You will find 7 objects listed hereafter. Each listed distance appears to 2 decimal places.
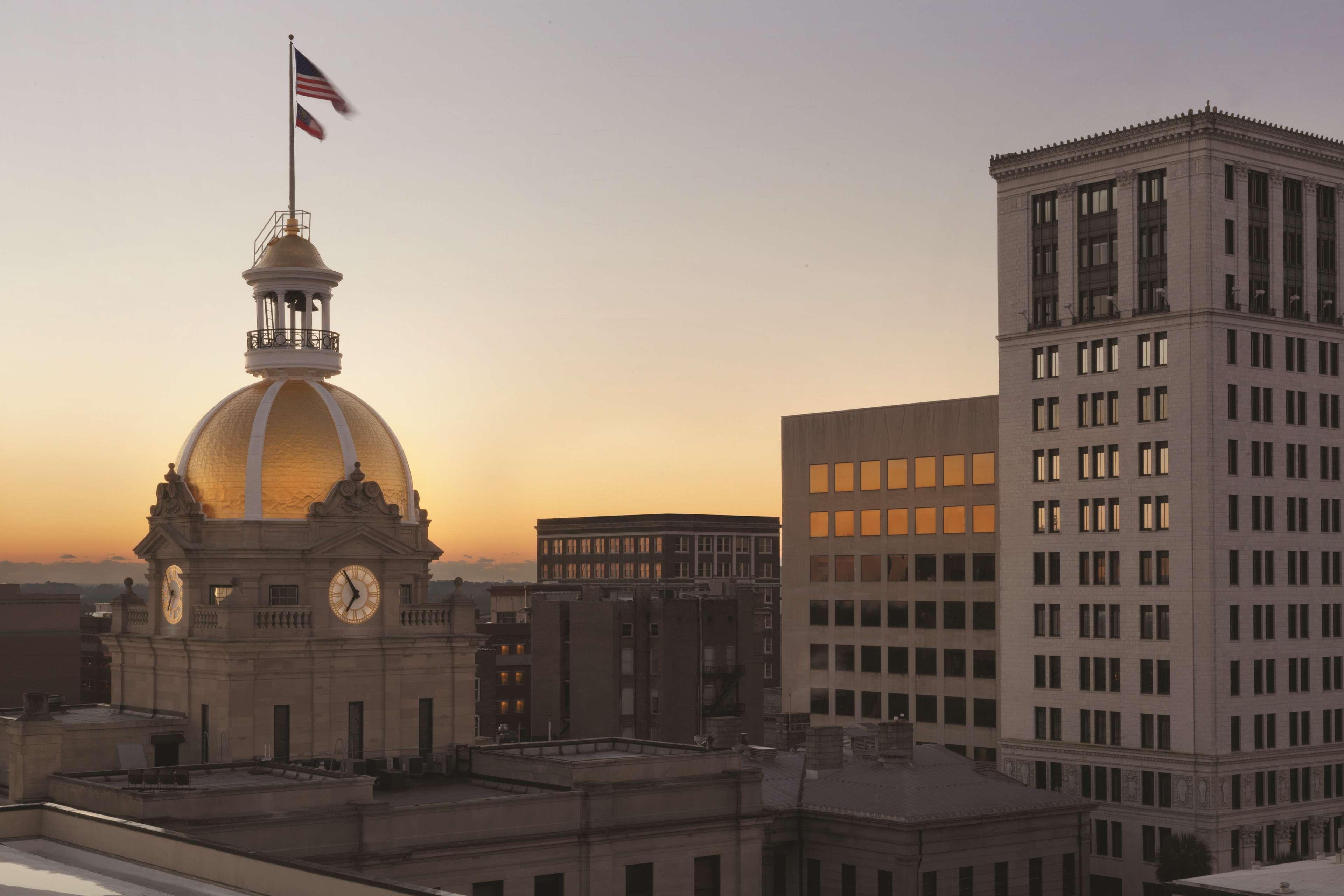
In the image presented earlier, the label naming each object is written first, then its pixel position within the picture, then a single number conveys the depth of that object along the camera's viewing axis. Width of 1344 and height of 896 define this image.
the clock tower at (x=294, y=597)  75.31
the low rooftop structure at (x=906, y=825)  83.25
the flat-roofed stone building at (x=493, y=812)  60.75
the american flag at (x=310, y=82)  86.44
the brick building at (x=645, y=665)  169.62
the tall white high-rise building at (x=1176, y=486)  104.06
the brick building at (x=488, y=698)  191.62
